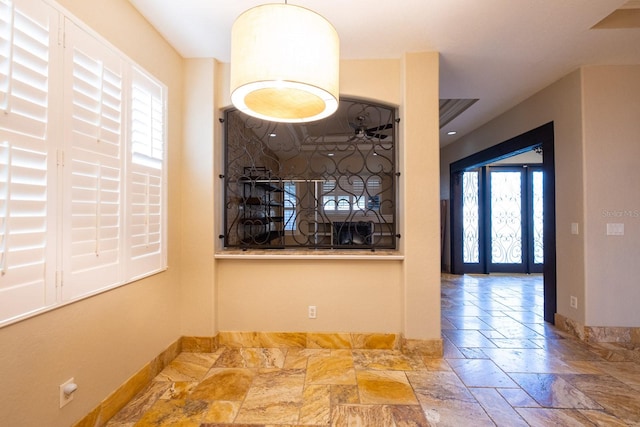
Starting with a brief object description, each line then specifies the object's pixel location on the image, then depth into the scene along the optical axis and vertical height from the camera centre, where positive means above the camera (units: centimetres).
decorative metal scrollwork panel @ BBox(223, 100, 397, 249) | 302 +46
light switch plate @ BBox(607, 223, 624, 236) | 299 -9
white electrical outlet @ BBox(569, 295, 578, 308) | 312 -88
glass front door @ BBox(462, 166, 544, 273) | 640 -5
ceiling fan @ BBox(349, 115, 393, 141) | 322 +106
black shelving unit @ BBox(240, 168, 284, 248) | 309 +20
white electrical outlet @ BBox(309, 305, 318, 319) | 289 -90
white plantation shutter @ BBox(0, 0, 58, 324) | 128 +26
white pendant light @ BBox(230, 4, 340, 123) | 121 +71
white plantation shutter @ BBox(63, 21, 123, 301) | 161 +32
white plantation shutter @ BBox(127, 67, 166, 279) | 211 +32
